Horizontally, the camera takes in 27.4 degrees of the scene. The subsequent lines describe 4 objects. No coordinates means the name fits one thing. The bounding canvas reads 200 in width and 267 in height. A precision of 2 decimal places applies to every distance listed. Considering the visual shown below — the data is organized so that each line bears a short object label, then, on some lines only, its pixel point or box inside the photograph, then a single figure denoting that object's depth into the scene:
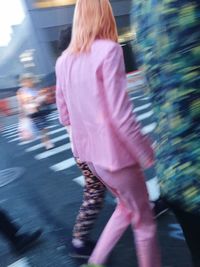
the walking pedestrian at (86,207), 2.93
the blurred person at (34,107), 8.43
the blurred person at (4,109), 16.62
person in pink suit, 2.12
